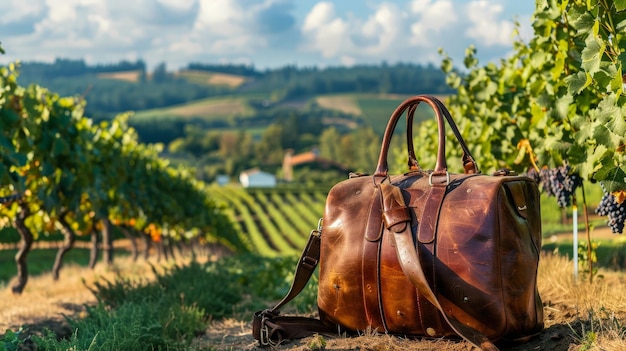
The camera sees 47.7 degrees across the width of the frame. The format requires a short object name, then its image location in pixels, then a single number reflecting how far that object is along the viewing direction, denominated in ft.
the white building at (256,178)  396.98
